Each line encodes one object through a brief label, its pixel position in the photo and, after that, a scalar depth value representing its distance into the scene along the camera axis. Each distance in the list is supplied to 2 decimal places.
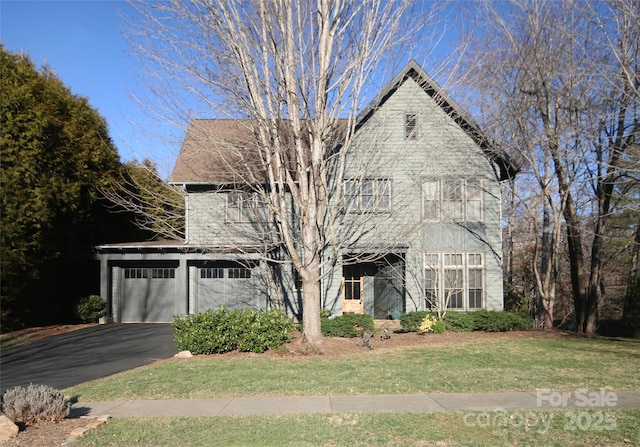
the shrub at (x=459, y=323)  16.25
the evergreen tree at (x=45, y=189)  18.34
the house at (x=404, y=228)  17.55
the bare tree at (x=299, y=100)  12.14
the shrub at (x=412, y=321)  16.12
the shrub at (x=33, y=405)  6.50
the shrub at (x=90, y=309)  19.73
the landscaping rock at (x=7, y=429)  6.04
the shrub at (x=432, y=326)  15.75
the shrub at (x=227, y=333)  12.31
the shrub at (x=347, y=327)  14.65
